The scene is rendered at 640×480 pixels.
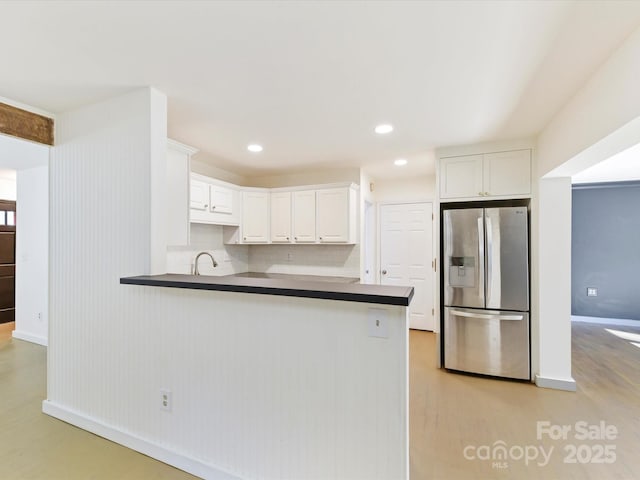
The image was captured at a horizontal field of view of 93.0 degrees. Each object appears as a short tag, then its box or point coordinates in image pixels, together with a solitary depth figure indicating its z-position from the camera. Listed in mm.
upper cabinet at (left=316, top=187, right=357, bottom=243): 3980
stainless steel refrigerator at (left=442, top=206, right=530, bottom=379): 3084
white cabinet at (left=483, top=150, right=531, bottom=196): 3094
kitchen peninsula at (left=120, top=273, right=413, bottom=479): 1429
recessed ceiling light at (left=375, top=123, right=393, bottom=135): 2726
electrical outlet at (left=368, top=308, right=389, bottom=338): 1428
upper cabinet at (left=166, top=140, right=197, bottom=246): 2572
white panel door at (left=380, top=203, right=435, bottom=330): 4797
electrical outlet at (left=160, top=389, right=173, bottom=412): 1938
